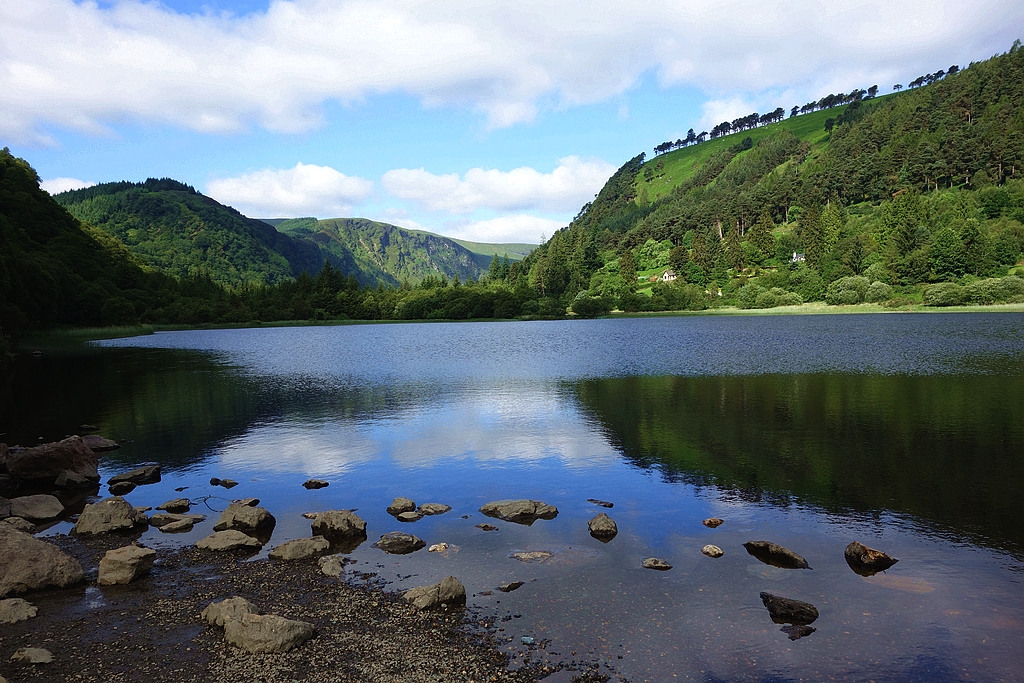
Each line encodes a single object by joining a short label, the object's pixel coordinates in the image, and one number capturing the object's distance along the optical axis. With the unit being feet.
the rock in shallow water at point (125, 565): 47.42
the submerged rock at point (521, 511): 61.98
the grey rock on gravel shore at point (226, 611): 39.65
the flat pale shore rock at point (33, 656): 35.47
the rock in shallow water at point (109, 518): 60.18
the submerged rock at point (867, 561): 48.26
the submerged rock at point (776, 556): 49.34
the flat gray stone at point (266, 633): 36.47
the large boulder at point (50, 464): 77.15
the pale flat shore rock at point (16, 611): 41.27
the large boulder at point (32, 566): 45.55
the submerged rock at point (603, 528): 56.65
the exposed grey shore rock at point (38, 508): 64.54
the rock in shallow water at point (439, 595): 42.39
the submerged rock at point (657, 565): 48.96
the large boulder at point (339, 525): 57.98
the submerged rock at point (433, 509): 64.36
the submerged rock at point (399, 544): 54.19
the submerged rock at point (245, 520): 60.34
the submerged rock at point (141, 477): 78.33
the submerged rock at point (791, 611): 40.50
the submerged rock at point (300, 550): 52.49
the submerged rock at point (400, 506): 64.44
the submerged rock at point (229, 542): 54.85
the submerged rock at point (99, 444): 95.66
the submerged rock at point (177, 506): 66.85
